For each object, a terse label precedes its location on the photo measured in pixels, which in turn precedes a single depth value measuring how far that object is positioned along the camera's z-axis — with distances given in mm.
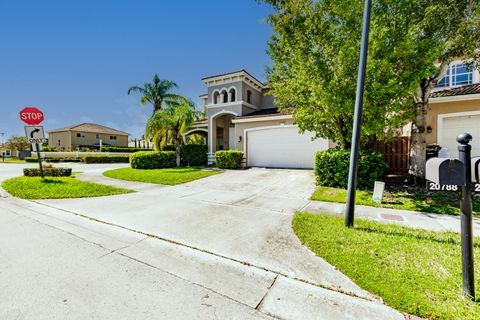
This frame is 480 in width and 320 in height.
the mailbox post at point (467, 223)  2191
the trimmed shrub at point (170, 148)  19442
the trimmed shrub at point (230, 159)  14820
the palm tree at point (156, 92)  23609
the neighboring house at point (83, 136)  37719
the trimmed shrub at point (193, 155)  17609
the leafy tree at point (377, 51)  6141
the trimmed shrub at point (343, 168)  7762
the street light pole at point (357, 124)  4086
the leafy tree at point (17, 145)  38375
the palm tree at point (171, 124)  15125
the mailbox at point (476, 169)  2162
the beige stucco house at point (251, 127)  13578
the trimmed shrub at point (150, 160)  15641
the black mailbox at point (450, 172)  2191
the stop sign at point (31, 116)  8754
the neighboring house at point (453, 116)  9523
